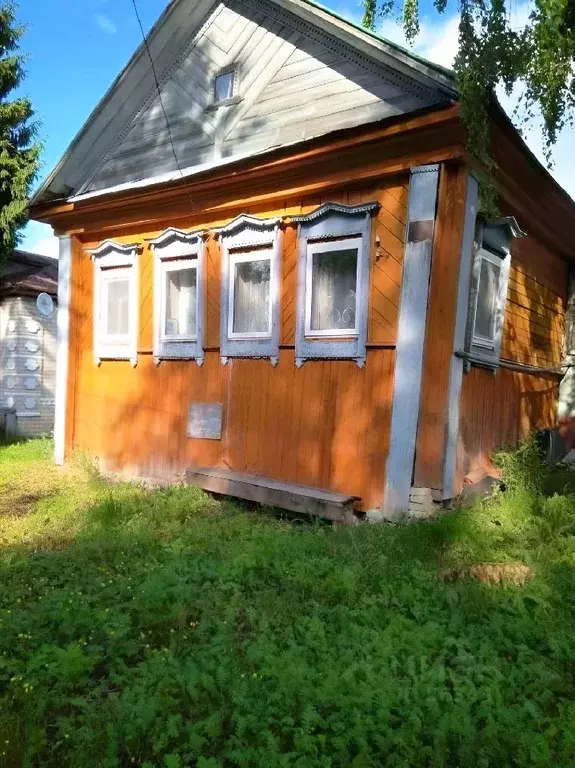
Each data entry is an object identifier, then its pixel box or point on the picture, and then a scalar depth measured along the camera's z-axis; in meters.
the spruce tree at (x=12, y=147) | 12.16
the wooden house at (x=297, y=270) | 5.61
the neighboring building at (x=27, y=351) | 13.09
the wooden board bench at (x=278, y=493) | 5.79
